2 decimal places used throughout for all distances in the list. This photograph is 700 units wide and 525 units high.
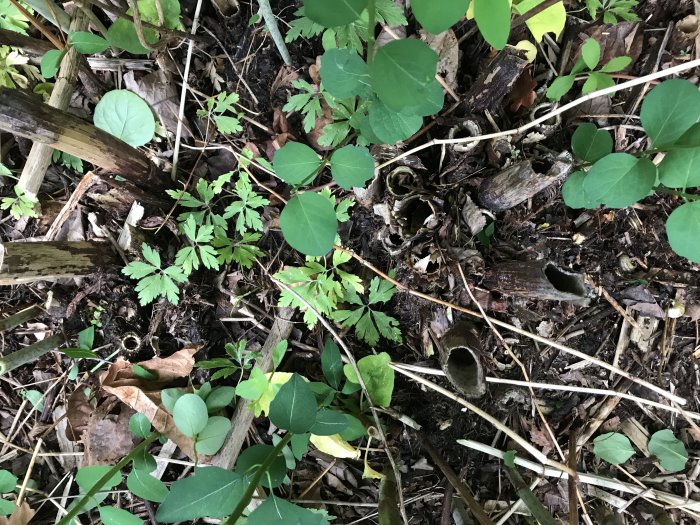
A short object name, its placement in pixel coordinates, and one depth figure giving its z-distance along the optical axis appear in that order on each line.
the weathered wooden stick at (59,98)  0.41
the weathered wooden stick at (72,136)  0.32
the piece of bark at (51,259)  0.36
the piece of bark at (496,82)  0.36
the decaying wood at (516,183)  0.35
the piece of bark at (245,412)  0.44
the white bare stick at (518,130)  0.33
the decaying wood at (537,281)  0.35
